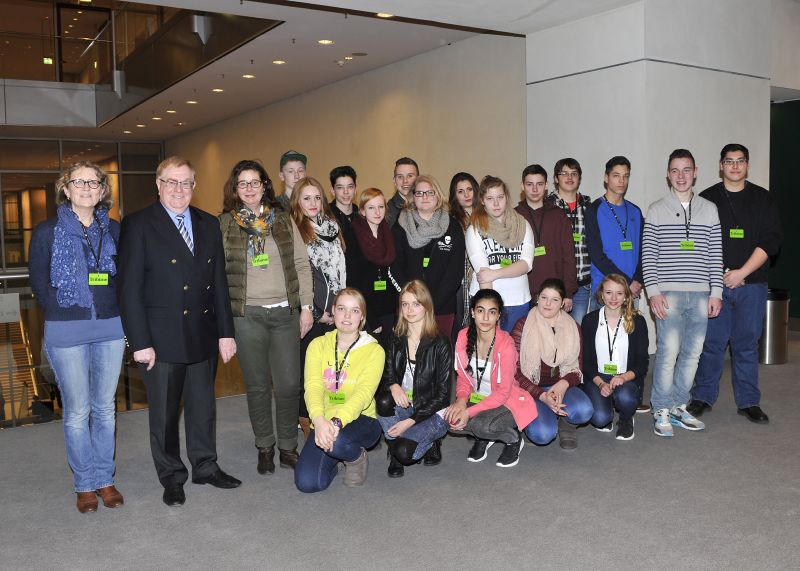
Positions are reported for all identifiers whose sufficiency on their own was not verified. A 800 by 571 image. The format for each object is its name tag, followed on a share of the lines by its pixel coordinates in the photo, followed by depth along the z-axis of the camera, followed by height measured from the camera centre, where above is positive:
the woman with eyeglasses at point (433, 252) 4.65 -0.09
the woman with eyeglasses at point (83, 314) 3.36 -0.32
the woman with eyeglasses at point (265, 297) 3.86 -0.30
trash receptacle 6.62 -0.95
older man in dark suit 3.43 -0.31
